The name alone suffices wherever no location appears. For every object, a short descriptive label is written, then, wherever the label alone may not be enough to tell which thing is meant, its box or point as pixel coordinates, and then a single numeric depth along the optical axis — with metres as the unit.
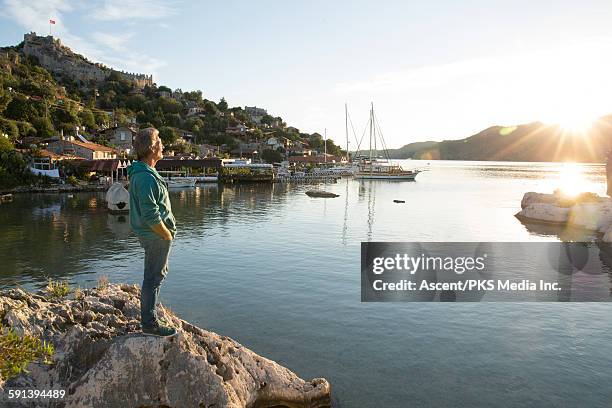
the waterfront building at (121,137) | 102.62
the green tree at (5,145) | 64.93
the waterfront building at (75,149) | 78.75
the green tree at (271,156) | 142.00
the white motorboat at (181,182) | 79.25
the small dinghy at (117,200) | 45.38
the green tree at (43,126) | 93.78
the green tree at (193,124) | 150.20
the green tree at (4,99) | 92.84
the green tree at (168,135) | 119.89
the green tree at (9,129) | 81.44
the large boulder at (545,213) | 42.03
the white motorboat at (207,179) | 91.97
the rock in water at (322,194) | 65.56
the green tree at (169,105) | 159.12
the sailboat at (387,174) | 114.56
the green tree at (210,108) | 177.75
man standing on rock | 5.66
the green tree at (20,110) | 96.00
